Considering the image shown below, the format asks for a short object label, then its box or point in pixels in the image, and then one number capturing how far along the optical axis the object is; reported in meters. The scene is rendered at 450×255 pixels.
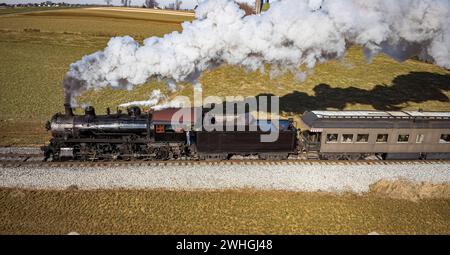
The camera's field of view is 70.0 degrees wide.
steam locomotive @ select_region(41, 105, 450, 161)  18.53
